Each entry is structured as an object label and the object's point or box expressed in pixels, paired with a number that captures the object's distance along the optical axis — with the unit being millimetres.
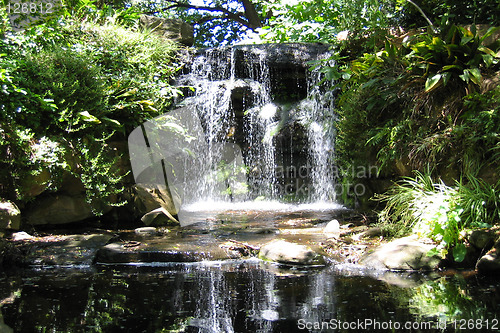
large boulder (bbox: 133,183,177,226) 6484
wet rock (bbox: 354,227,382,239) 5152
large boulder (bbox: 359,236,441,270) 4004
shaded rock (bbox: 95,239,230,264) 4449
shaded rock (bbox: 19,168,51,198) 5391
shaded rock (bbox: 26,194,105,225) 5781
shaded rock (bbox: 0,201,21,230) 4871
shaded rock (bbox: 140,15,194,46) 10398
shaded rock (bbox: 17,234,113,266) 4359
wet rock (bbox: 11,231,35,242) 4891
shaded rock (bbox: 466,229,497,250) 4012
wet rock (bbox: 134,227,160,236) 5749
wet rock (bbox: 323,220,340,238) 5430
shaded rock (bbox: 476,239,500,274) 3674
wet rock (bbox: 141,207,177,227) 6457
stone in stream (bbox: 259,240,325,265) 4250
